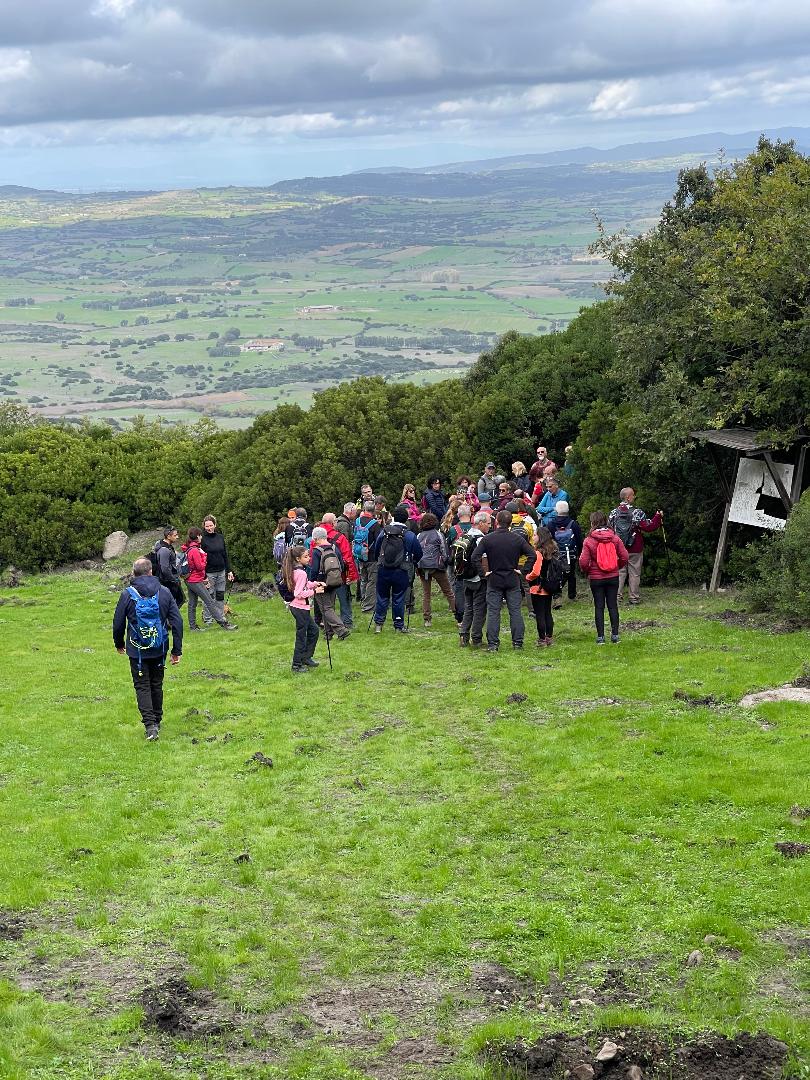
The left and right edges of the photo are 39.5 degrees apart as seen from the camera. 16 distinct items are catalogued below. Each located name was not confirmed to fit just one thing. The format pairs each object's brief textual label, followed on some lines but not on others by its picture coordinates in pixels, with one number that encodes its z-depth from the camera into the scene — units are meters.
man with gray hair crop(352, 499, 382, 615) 24.52
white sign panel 24.55
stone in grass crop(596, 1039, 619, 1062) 8.26
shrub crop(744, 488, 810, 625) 20.86
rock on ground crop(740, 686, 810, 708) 15.82
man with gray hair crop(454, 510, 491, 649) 21.38
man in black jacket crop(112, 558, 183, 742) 16.31
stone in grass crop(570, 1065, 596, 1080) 8.13
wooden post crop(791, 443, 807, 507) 24.17
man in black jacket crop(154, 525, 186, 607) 22.42
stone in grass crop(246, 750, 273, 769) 15.70
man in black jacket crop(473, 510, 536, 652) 20.36
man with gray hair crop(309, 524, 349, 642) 21.70
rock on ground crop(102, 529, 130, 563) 38.50
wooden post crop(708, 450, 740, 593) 25.69
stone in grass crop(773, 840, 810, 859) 11.01
